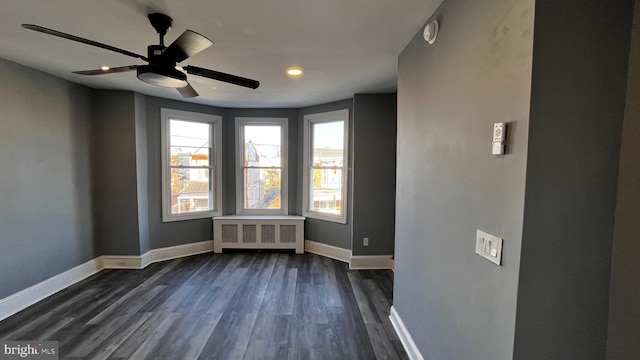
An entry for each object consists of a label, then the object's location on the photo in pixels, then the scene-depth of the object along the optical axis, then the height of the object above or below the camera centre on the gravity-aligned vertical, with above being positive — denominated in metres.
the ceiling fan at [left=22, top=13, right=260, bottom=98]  1.55 +0.66
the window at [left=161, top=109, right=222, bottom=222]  4.09 -0.03
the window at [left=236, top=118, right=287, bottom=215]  4.63 +0.00
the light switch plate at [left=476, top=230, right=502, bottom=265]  1.12 -0.35
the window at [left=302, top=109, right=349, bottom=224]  4.13 +0.00
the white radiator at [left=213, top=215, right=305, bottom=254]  4.44 -1.16
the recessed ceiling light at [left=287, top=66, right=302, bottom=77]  2.68 +0.97
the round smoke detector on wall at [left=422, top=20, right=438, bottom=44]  1.64 +0.85
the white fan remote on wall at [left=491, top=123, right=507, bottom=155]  1.07 +0.12
